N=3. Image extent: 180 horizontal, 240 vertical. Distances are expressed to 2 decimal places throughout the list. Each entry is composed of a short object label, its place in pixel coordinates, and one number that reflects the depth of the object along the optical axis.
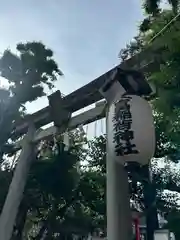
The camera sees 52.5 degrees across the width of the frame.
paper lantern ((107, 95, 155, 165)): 1.54
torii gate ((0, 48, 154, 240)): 1.59
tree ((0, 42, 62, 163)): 3.46
